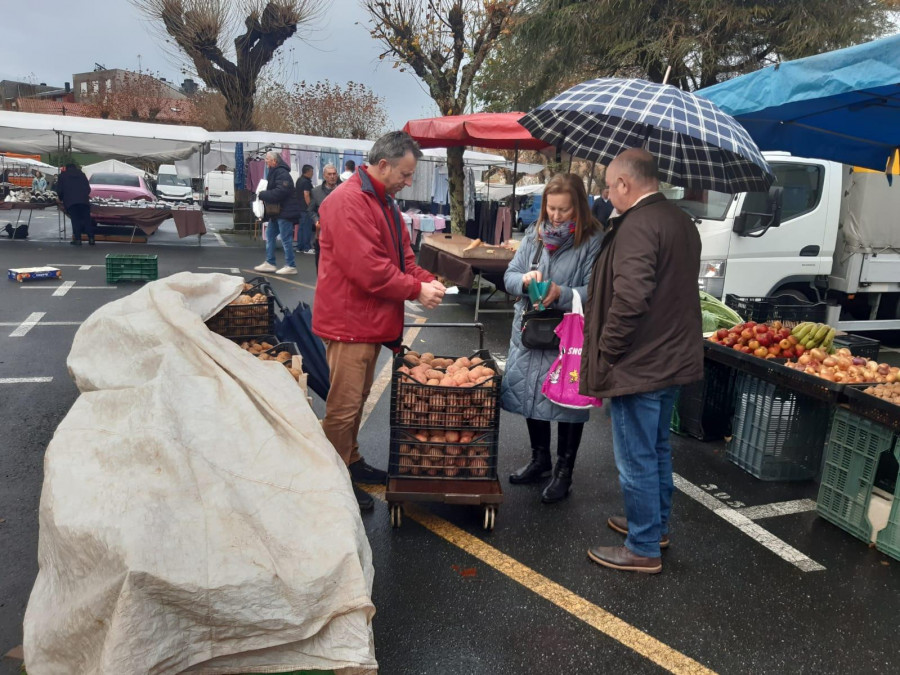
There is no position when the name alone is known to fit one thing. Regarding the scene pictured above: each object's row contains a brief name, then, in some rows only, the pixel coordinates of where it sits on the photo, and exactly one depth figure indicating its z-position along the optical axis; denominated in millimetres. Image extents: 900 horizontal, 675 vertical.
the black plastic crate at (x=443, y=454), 3629
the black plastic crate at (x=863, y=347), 5004
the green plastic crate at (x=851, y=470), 3699
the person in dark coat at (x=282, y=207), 12273
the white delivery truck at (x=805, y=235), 7594
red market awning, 9227
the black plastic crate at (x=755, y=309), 5820
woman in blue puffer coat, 3744
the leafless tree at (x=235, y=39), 19234
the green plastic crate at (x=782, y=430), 4508
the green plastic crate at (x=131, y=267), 10734
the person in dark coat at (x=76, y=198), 14562
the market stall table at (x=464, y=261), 8742
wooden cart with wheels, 3586
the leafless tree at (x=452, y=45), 12094
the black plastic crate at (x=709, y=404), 5199
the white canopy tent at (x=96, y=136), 16828
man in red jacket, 3473
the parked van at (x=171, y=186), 27156
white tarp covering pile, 2086
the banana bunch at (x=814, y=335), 4676
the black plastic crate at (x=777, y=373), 3924
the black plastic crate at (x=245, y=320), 4512
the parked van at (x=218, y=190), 29859
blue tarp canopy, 3979
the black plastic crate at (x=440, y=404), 3576
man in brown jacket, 3031
